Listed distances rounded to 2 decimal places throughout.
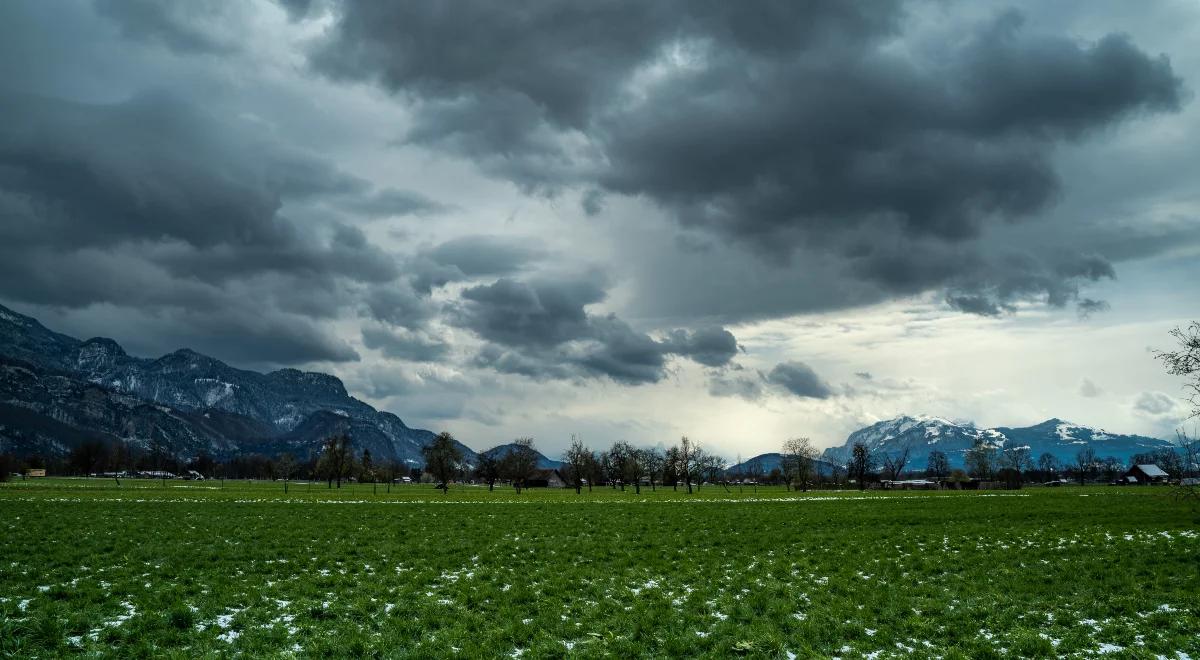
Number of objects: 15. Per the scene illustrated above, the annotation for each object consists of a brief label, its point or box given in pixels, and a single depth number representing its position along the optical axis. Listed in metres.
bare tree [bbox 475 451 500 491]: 165.19
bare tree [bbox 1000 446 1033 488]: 175.79
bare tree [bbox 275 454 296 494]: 146.50
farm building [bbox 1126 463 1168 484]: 182.50
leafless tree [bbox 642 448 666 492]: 179.25
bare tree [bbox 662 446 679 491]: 157.50
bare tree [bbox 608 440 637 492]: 169.88
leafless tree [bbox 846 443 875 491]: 166.88
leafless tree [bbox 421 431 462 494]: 135.88
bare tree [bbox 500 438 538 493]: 158.25
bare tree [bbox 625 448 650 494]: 169.88
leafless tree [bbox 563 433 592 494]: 175.52
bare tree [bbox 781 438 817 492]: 159.20
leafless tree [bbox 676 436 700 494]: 153.71
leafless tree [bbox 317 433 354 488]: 149.75
